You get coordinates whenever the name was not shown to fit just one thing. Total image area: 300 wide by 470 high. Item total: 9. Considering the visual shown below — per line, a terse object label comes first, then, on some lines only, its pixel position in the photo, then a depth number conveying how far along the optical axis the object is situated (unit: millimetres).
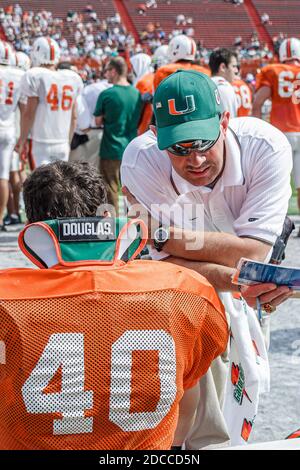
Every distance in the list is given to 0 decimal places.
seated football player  3350
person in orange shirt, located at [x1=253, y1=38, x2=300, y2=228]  14711
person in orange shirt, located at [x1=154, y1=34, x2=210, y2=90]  14711
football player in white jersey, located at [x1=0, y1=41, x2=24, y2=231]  14753
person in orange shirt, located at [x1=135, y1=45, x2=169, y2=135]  15232
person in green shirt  14950
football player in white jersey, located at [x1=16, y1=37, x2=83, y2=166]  14260
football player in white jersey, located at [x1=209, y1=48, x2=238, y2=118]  14077
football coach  4688
